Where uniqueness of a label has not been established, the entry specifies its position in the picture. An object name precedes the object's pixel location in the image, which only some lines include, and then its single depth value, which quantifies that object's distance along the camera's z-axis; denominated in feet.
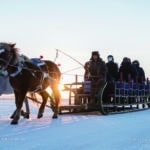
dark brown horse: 29.73
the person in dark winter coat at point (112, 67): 48.78
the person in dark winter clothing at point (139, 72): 55.11
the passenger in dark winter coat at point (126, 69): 52.03
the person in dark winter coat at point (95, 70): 42.25
